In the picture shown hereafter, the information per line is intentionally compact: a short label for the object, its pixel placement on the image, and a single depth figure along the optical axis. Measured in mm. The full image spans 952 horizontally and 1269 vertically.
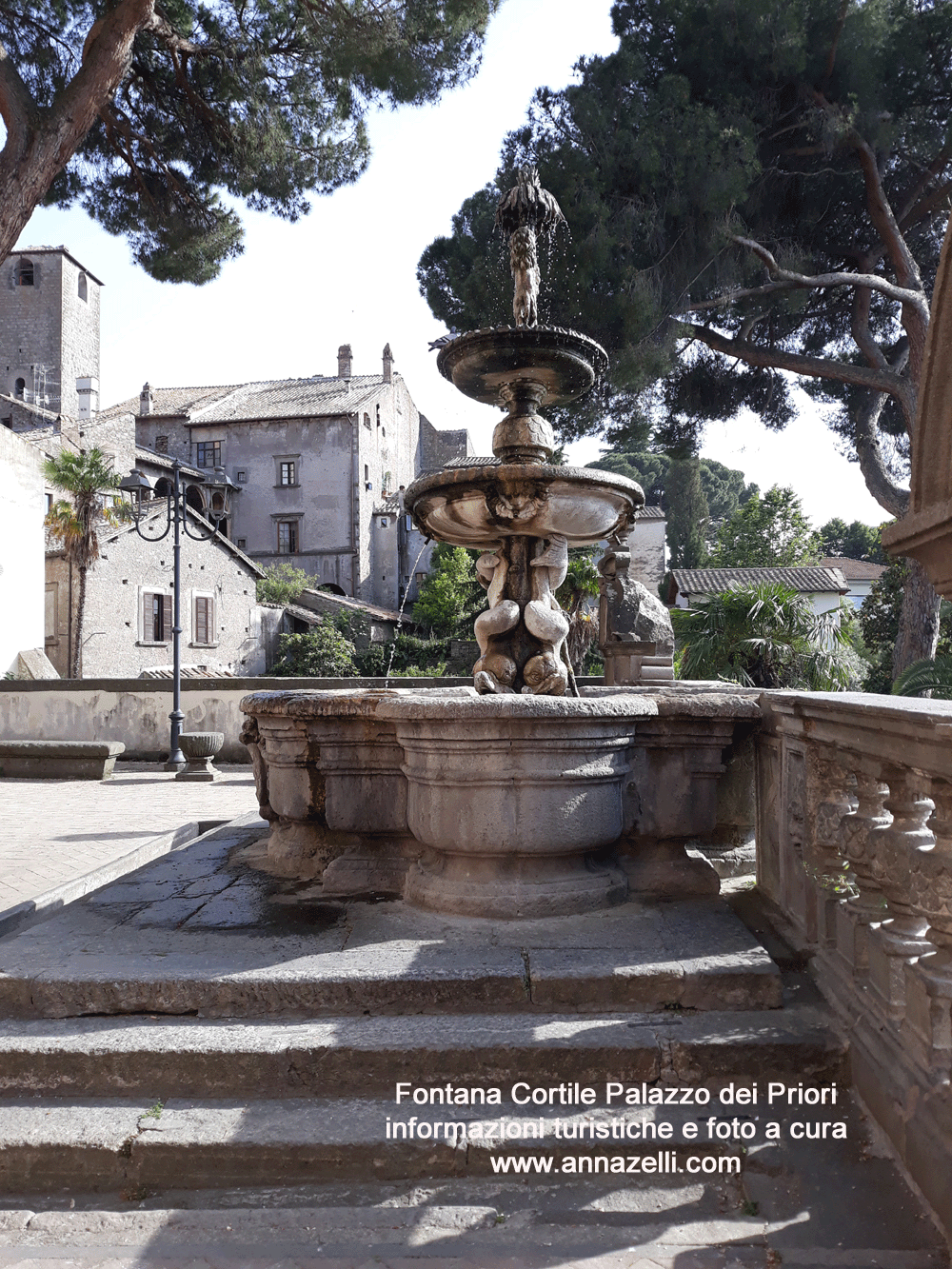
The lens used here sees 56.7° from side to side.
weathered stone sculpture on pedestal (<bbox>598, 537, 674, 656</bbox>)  8273
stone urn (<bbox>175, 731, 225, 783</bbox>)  12234
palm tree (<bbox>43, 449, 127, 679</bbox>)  22266
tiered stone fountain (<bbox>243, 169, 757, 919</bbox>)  3336
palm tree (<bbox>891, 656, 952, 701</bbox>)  9094
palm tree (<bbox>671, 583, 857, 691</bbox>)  12469
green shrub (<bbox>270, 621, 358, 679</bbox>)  26797
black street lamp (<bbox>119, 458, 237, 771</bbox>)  13188
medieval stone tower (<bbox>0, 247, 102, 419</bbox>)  43062
